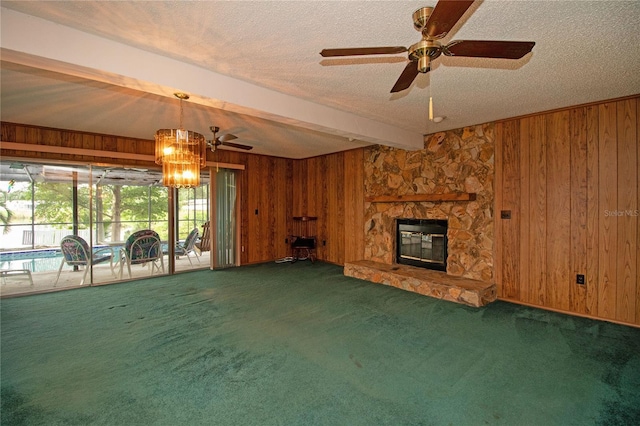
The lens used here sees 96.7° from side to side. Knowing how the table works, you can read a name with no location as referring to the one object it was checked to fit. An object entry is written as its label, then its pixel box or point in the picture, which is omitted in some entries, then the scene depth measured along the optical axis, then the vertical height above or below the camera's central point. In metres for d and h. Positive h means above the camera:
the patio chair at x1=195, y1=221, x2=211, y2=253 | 6.61 -0.59
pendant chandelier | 2.80 +0.60
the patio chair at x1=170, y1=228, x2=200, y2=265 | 6.55 -0.70
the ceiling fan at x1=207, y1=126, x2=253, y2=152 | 4.02 +1.09
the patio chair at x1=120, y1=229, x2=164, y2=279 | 5.20 -0.63
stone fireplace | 4.19 -0.05
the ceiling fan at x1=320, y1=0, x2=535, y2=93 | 1.53 +0.97
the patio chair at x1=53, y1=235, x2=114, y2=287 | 4.68 -0.59
